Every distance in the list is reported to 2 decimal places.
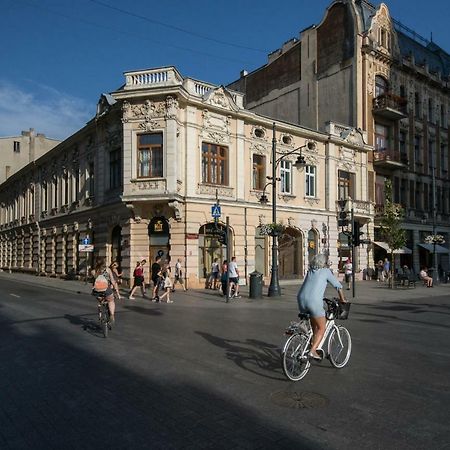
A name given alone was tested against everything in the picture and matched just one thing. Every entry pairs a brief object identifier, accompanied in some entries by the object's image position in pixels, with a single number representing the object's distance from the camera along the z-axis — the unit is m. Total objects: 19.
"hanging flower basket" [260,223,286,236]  20.23
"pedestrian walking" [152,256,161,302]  18.34
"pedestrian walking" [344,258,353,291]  27.06
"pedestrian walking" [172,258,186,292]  22.91
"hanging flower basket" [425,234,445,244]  29.59
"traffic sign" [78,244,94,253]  25.81
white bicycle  6.27
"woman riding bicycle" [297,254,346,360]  6.34
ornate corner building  23.69
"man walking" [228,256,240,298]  19.78
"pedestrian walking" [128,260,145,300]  18.88
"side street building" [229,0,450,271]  35.06
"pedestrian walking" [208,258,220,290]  23.64
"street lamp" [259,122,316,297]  20.24
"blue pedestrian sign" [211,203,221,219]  19.94
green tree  27.38
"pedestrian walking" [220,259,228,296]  20.08
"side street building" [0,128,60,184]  60.78
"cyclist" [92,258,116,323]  10.18
